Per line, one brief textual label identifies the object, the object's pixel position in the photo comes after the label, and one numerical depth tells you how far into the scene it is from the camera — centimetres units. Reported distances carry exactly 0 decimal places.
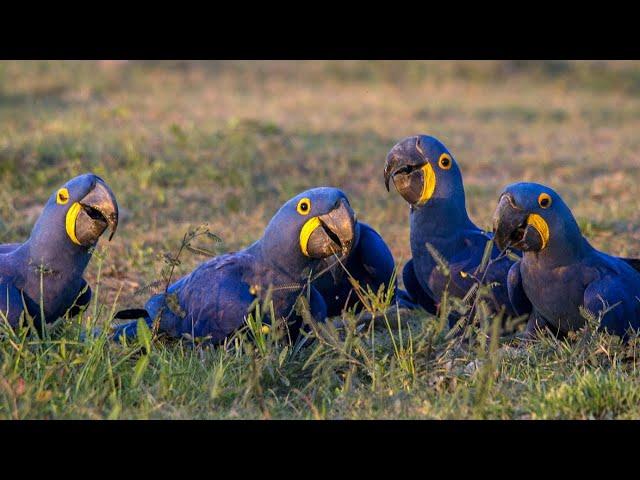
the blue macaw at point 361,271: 1151
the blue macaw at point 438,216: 1073
